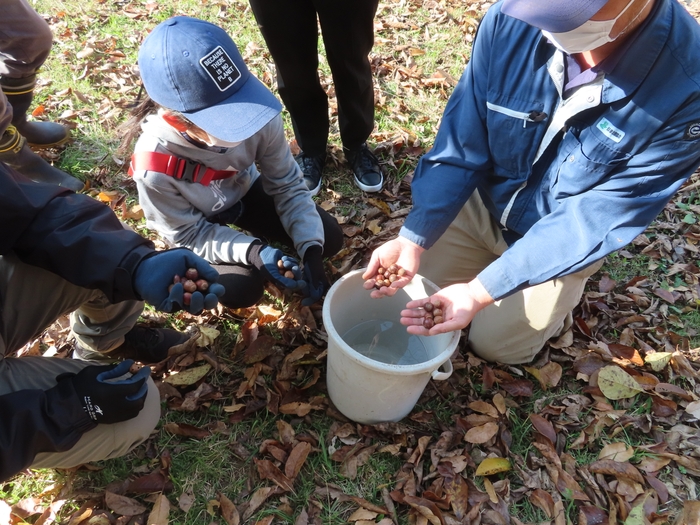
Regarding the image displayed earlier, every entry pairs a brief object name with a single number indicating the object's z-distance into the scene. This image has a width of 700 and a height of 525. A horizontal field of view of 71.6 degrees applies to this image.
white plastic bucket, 1.91
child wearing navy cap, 1.92
